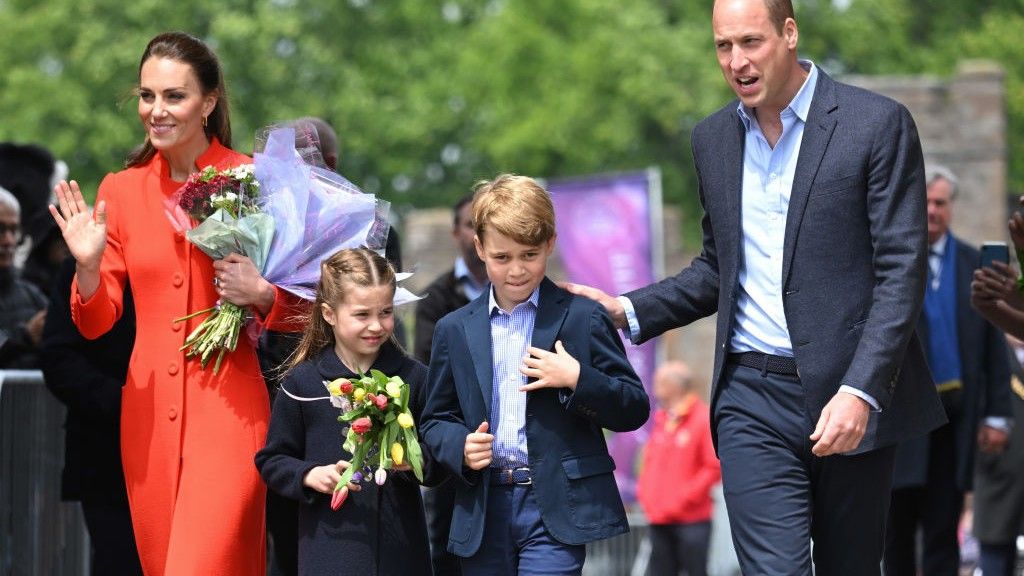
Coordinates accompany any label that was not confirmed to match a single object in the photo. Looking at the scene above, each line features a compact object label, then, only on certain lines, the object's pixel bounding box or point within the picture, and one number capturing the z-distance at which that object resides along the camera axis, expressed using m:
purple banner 37.19
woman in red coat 11.63
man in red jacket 25.59
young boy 11.06
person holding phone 14.54
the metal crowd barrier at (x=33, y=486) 15.13
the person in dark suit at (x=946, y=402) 17.05
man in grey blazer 10.58
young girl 11.43
